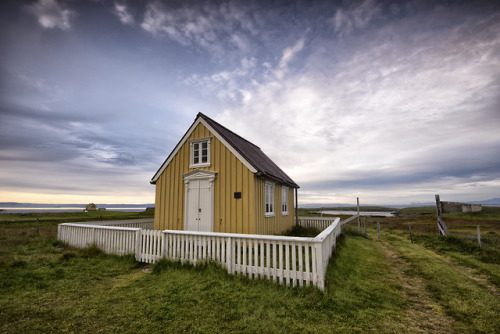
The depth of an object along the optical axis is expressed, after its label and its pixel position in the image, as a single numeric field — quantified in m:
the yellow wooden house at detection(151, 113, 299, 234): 10.14
